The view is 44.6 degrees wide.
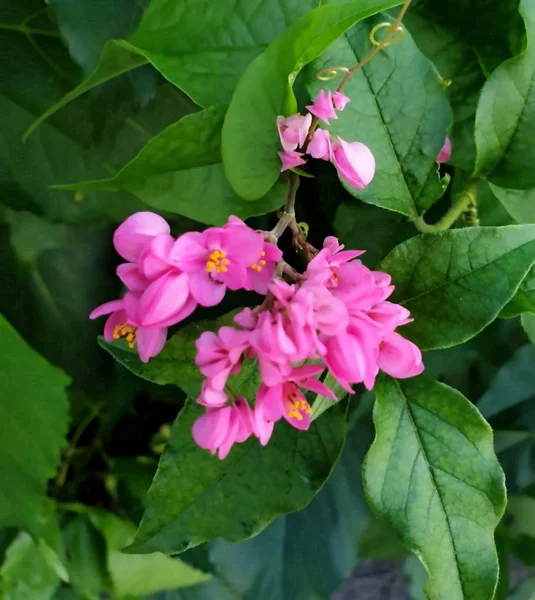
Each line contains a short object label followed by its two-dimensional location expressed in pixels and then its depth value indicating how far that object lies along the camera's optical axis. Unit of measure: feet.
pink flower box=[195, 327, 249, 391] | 0.75
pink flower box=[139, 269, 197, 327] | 0.75
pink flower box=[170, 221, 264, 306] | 0.77
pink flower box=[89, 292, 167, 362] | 0.79
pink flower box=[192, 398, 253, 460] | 0.82
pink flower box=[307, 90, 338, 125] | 0.83
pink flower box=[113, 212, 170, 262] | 0.78
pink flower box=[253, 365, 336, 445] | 0.77
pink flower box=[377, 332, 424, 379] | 0.83
